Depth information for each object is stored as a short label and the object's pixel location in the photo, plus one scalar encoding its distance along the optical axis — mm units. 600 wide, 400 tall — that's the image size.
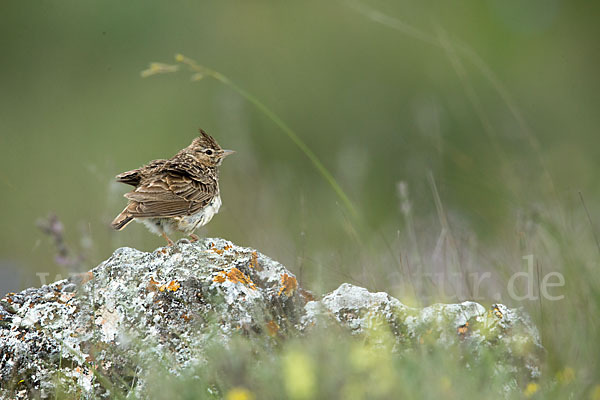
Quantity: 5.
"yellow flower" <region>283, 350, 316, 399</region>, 5422
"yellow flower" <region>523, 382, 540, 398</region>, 6579
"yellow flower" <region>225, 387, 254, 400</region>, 5812
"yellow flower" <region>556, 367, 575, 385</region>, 6841
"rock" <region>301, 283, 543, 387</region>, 7316
